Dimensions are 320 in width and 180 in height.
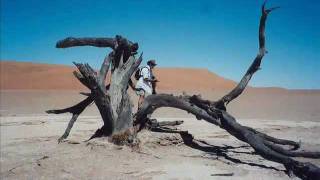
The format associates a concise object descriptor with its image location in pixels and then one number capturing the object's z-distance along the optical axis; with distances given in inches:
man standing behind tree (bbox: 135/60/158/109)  358.0
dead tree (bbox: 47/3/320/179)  264.2
